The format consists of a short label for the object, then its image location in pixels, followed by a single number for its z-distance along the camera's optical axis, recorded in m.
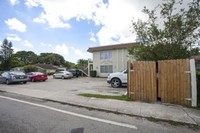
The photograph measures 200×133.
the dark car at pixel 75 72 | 18.74
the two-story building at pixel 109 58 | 16.35
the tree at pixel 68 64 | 50.12
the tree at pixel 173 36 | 5.70
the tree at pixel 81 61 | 43.89
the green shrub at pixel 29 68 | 22.85
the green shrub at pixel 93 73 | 17.58
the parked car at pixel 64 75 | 16.60
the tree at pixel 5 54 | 29.42
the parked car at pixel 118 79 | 8.04
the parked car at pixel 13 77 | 10.21
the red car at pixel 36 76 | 13.36
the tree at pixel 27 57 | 46.63
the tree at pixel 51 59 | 46.11
